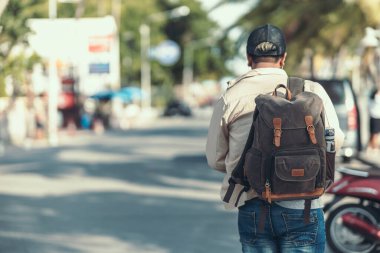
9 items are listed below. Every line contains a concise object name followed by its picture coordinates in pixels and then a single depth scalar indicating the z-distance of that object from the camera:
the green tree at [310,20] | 20.92
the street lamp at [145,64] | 80.62
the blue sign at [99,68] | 49.16
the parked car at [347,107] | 18.67
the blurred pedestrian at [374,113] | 20.98
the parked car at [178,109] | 79.31
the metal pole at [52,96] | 35.66
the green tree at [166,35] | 86.56
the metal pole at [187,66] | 109.12
